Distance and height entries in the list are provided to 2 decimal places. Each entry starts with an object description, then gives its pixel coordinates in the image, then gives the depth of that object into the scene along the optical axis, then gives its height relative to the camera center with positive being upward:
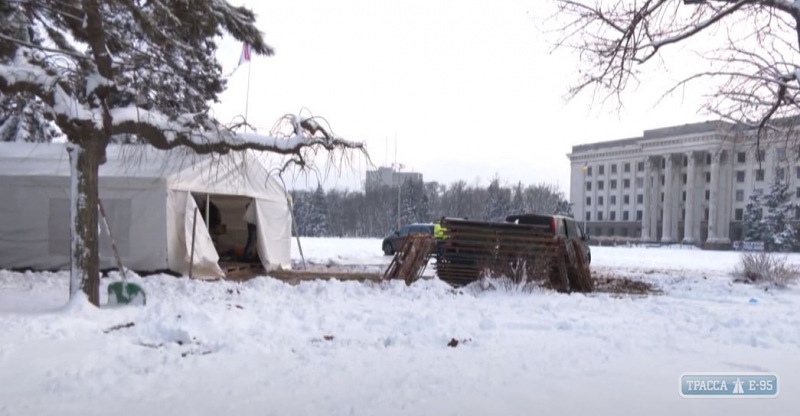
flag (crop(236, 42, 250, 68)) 13.70 +3.77
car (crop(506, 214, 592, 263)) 15.73 -0.02
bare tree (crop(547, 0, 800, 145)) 7.61 +2.74
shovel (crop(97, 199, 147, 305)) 8.70 -1.32
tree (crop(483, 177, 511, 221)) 76.19 +1.88
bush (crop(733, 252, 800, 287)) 13.81 -1.05
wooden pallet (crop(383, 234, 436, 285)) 12.34 -0.90
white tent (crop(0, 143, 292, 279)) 13.06 -0.15
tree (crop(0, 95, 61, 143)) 19.78 +2.77
